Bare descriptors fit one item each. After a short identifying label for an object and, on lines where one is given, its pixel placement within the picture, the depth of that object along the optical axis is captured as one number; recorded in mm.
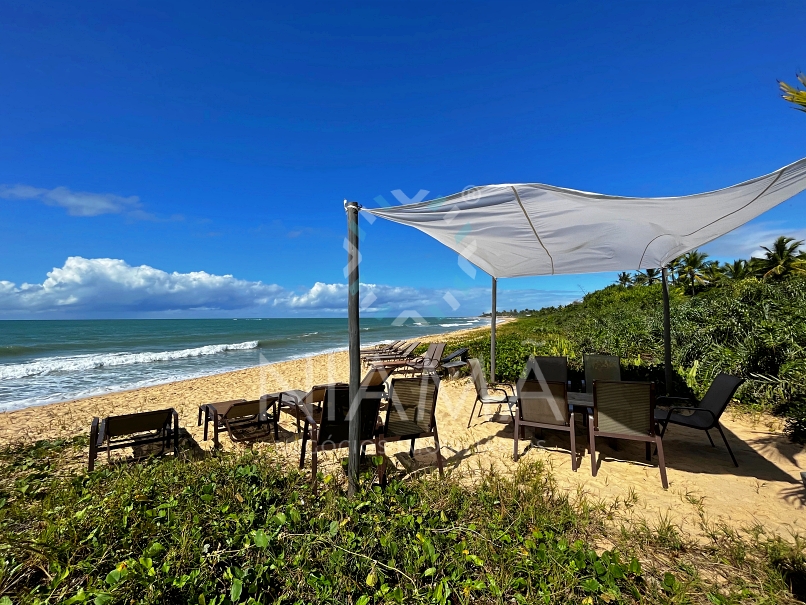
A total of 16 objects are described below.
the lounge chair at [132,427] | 3521
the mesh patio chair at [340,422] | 3000
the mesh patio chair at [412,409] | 3256
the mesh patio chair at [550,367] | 5160
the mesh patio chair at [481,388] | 4330
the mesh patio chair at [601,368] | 5008
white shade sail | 2617
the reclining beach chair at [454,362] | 7562
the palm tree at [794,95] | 2439
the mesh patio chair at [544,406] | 3459
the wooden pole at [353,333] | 2596
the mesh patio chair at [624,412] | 3164
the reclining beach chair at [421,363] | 8598
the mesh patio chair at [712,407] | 3385
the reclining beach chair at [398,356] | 10778
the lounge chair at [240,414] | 4266
